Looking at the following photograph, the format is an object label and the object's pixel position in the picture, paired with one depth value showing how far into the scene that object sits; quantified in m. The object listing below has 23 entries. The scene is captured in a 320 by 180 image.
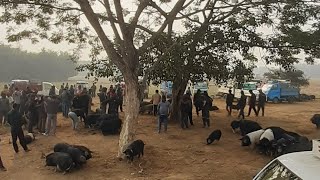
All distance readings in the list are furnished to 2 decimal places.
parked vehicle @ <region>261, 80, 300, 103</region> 21.95
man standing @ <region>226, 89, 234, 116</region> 14.78
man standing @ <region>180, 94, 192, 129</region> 11.71
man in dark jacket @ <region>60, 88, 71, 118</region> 12.92
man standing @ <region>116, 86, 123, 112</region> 14.55
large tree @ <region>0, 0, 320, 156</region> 8.18
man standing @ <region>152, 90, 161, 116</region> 13.35
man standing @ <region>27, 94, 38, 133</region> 10.74
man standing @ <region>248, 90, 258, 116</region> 14.87
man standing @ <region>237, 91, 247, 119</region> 13.99
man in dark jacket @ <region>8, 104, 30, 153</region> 8.57
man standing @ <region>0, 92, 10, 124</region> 11.83
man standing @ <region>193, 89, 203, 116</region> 13.49
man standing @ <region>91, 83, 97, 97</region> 21.61
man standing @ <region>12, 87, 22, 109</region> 12.53
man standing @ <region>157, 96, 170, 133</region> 10.73
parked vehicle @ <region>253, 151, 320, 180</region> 2.57
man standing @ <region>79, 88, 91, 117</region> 12.06
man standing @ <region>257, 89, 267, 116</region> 15.10
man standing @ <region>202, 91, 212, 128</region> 12.13
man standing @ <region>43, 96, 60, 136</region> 10.05
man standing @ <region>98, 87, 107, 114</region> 12.89
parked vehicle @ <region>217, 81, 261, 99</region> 21.63
